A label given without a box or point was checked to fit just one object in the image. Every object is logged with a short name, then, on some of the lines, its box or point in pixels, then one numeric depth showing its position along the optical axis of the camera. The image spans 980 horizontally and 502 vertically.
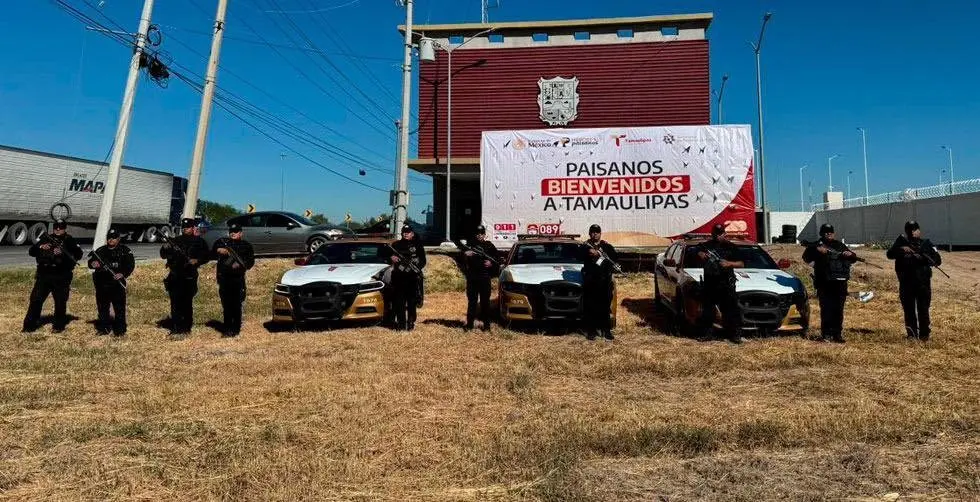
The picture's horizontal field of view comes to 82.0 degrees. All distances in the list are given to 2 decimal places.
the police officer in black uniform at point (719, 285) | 7.47
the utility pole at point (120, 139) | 12.79
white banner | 13.15
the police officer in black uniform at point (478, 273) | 8.49
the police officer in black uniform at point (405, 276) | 8.45
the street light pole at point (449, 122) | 20.41
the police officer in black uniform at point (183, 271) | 8.20
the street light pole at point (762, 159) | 16.87
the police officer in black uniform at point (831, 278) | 7.48
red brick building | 23.89
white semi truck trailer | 22.36
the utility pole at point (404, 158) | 15.61
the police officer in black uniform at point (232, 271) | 8.06
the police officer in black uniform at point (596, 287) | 7.96
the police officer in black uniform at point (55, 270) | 8.12
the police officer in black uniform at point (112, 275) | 8.07
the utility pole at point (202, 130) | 13.74
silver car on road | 16.09
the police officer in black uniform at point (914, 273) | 7.35
